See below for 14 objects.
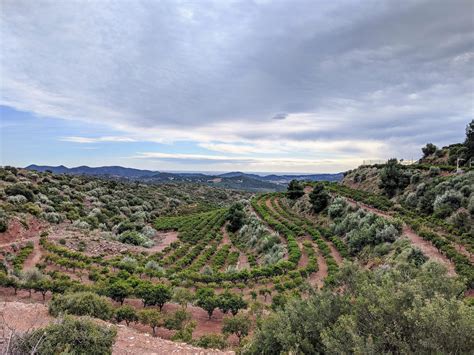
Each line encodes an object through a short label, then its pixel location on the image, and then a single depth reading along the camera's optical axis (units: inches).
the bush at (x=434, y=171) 1301.7
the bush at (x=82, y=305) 430.6
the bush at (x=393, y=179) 1410.8
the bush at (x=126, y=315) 456.8
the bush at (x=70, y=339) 270.2
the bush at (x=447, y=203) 892.9
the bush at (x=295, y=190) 1758.9
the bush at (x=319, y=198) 1373.0
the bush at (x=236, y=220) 1483.8
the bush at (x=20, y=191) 1429.6
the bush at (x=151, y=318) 449.1
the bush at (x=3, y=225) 989.8
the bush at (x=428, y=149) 1914.1
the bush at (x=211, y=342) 382.0
